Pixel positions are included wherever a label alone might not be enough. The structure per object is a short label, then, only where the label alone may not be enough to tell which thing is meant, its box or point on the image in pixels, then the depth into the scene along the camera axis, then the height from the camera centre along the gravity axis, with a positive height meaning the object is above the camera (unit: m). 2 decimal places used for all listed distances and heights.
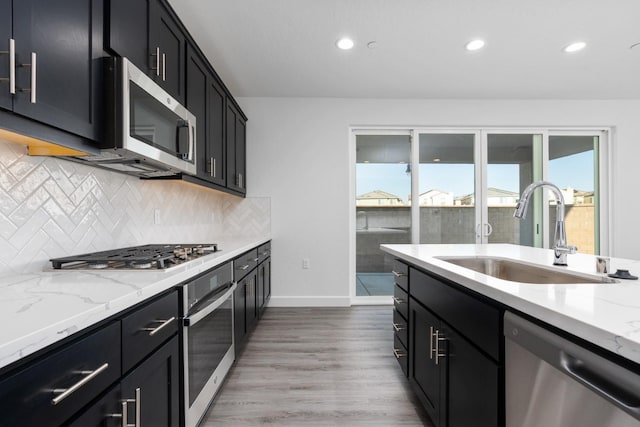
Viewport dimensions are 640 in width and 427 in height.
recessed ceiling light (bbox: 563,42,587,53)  2.57 +1.50
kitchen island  0.56 -0.33
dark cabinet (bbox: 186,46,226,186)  2.04 +0.79
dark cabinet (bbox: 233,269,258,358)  2.04 -0.72
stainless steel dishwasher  0.53 -0.37
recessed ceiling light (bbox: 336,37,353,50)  2.48 +1.47
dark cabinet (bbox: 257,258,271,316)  2.91 -0.74
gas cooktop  1.26 -0.20
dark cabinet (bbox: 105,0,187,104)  1.26 +0.88
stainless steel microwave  1.22 +0.42
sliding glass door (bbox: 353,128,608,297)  3.82 +0.39
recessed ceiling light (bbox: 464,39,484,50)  2.50 +1.48
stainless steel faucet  1.33 -0.02
